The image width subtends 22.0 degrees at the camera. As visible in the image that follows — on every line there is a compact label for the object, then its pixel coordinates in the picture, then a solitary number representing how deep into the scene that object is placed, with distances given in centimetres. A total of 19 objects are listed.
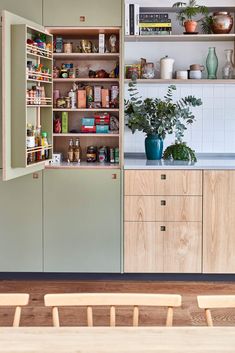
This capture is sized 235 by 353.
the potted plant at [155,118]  480
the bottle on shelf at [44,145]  442
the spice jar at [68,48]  479
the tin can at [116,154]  482
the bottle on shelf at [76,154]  488
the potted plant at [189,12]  485
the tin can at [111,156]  487
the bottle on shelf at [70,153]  487
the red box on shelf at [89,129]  485
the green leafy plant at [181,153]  482
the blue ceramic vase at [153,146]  485
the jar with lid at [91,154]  488
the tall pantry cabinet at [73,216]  452
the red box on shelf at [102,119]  484
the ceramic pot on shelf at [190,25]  485
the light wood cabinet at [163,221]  451
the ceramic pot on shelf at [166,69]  497
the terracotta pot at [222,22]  483
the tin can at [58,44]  478
